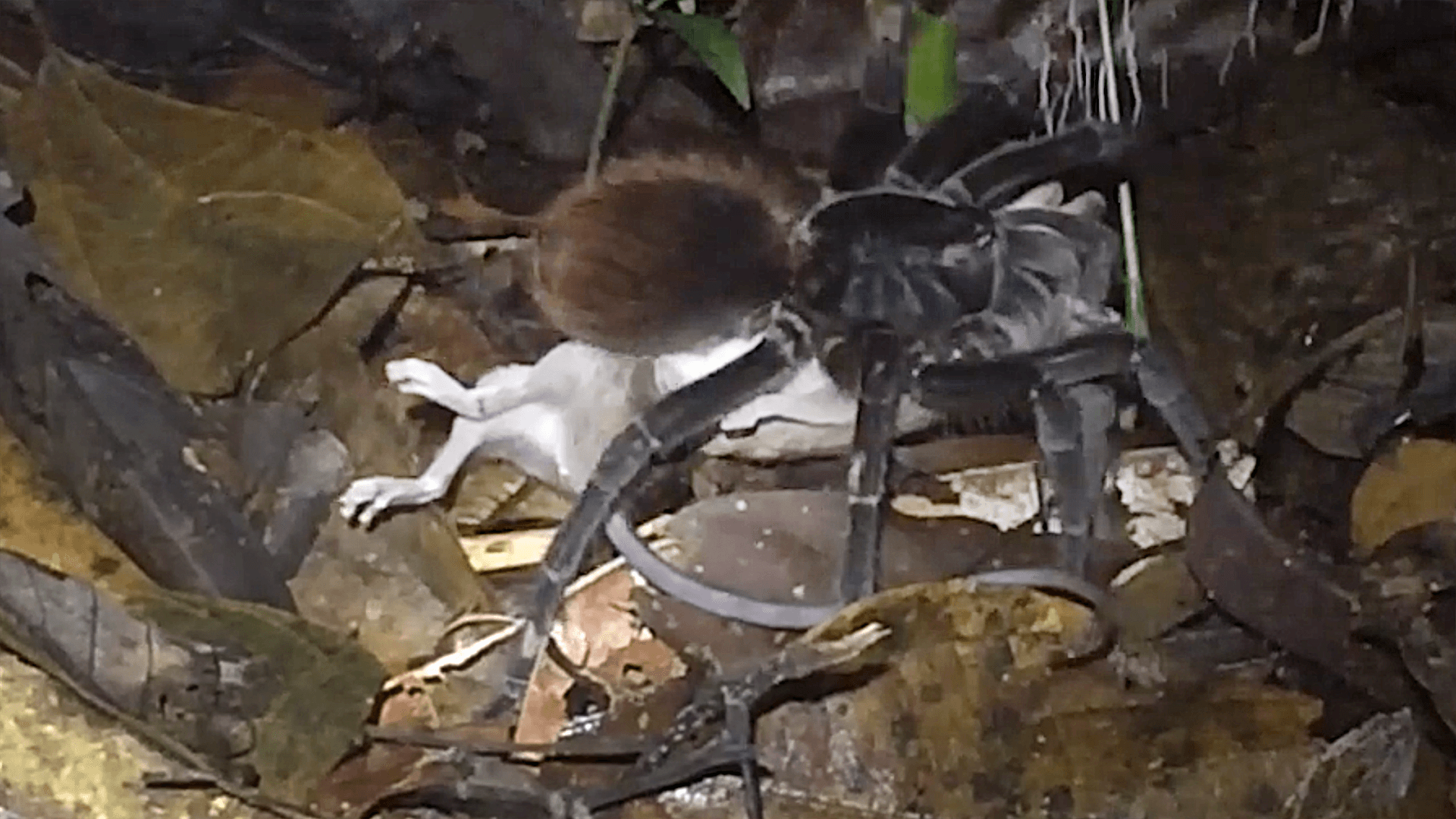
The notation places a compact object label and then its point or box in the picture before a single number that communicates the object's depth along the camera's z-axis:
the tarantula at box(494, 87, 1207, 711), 0.64
